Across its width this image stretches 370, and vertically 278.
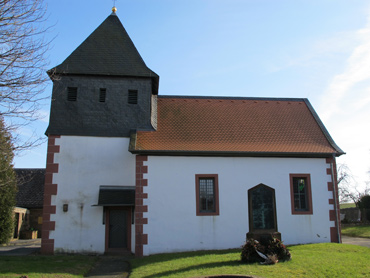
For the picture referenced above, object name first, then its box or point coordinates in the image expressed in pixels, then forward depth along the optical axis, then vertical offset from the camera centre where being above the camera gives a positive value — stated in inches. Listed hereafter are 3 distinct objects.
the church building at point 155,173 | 601.9 +66.2
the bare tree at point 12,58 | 357.1 +152.6
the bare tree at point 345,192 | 1761.8 +85.2
